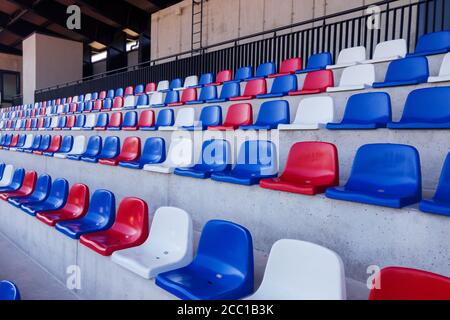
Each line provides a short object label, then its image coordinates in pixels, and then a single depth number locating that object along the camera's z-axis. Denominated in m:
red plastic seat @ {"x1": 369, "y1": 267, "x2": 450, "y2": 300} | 0.83
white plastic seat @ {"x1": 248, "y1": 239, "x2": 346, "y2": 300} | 0.99
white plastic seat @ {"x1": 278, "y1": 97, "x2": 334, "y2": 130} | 2.42
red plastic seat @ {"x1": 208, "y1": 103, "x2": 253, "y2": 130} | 3.00
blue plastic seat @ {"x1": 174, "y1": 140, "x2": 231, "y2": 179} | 2.38
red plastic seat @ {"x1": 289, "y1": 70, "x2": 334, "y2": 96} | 3.08
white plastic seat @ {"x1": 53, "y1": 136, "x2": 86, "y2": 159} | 4.07
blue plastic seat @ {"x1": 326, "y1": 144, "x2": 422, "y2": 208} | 1.39
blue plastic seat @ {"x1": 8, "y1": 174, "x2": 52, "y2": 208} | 2.79
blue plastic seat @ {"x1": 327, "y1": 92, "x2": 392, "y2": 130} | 2.08
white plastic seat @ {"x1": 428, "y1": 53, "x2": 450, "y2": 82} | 2.26
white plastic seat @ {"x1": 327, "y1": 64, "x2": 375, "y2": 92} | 2.92
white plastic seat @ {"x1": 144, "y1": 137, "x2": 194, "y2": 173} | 2.80
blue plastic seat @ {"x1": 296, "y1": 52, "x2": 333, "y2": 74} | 3.84
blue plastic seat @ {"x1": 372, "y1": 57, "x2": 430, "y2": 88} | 2.44
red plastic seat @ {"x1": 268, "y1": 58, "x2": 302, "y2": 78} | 4.19
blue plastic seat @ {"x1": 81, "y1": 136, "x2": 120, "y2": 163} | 3.47
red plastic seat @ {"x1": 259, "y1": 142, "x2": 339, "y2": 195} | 1.67
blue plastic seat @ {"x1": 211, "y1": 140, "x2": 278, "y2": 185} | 1.96
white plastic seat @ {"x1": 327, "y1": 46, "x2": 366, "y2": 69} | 3.57
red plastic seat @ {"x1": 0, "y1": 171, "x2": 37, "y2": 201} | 3.05
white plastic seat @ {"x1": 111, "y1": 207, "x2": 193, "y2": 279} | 1.44
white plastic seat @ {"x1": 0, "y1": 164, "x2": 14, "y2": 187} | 3.69
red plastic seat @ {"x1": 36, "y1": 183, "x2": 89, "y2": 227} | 2.26
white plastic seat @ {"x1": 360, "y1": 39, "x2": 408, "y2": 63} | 3.23
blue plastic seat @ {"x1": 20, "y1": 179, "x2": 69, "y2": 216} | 2.52
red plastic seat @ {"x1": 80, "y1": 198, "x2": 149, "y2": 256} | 1.72
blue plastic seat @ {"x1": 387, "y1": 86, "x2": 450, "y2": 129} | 1.87
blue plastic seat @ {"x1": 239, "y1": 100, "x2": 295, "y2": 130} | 2.71
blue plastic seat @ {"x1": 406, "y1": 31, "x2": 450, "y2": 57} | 2.96
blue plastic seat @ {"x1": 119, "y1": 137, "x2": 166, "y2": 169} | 3.00
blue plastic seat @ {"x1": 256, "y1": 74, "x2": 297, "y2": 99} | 3.35
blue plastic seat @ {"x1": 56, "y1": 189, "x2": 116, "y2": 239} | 1.99
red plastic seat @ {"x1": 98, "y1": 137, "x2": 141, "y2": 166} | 3.22
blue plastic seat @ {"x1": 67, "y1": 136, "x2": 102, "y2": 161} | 3.67
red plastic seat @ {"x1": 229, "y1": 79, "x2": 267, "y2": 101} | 3.69
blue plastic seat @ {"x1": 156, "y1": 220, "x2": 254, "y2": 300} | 1.18
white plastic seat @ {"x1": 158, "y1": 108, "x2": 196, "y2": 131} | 3.40
